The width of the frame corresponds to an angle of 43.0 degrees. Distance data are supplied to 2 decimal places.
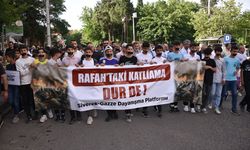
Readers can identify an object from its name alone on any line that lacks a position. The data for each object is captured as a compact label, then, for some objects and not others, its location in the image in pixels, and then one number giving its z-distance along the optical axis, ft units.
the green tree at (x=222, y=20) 112.27
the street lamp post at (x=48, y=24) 60.13
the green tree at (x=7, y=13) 51.99
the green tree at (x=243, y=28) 119.75
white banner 25.39
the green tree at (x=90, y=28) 239.50
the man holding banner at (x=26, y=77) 25.38
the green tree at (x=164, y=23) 179.01
